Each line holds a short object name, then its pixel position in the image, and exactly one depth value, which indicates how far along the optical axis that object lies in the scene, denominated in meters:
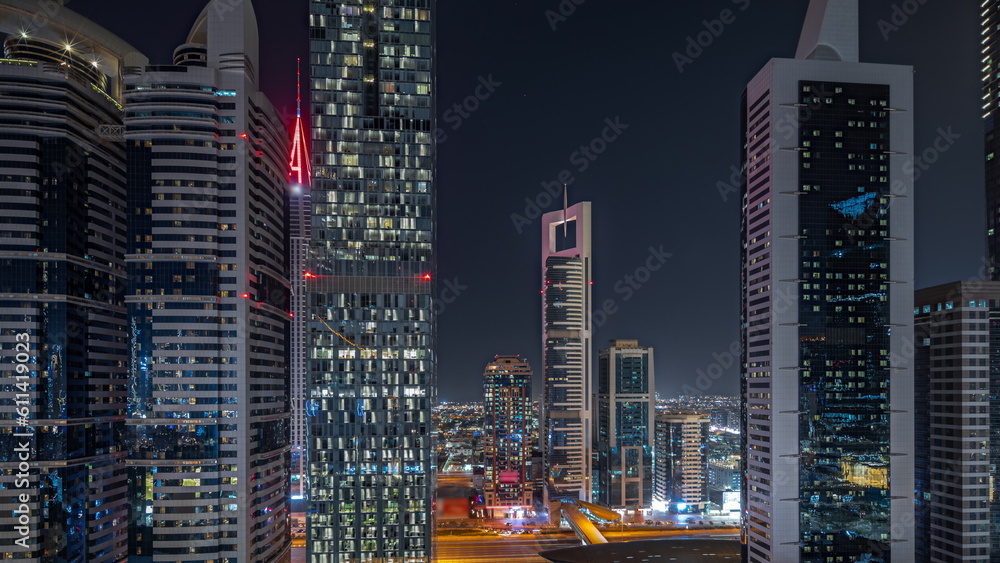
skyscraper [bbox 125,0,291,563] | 89.00
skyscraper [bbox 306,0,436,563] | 87.31
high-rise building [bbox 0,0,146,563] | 86.31
